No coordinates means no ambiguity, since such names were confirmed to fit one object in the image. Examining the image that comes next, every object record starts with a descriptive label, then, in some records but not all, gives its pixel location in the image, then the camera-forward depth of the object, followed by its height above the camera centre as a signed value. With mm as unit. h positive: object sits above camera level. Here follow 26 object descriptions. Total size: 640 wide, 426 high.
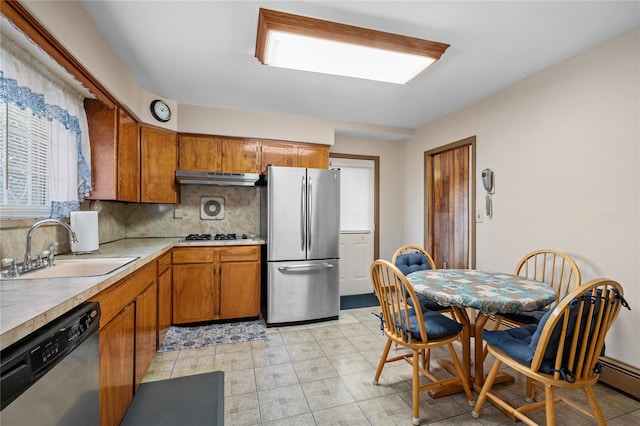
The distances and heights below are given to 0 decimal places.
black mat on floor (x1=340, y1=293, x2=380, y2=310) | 3869 -1220
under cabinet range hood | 3197 +424
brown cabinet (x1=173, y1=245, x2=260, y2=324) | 3053 -740
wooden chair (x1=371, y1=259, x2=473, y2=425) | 1733 -724
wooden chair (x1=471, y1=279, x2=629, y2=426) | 1349 -619
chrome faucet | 1527 -202
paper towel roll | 2105 -111
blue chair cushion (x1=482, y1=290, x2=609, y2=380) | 1356 -674
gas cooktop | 3361 -263
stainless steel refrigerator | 3133 -316
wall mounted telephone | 3035 +379
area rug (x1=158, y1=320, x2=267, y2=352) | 2703 -1210
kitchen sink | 1644 -316
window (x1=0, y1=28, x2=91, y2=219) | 1562 +494
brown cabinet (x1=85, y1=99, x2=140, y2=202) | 2449 +581
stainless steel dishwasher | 764 -504
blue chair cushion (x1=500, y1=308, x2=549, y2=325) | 2058 -741
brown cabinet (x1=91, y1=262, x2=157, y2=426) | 1358 -710
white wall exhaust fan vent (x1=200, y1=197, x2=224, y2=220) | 3713 +92
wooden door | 3404 +139
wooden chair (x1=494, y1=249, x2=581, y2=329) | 2108 -481
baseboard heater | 1919 -1111
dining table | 1635 -482
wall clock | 3059 +1130
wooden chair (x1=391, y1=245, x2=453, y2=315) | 2678 -447
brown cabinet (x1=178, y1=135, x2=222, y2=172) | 3387 +738
